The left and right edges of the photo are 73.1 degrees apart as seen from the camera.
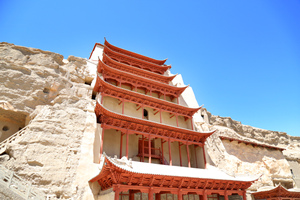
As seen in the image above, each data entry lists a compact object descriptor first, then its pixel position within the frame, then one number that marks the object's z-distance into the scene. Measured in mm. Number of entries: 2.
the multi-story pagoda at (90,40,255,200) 11875
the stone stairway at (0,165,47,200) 7937
